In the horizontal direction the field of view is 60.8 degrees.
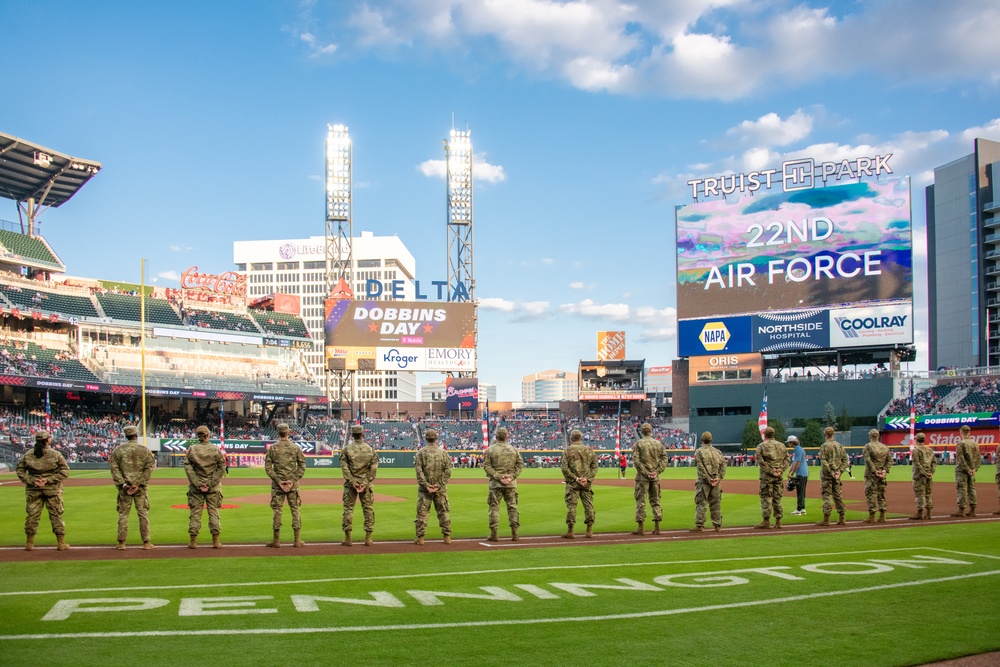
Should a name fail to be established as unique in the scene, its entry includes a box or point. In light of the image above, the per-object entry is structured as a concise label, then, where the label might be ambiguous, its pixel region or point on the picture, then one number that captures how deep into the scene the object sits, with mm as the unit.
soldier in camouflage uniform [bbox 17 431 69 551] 13633
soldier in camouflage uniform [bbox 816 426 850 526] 16781
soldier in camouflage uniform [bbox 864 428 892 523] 17469
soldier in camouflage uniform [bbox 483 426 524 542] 14547
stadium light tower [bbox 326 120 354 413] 78062
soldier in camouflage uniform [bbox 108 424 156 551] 13492
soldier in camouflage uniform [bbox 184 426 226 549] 13625
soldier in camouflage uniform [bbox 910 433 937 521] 18000
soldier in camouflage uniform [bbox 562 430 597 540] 14844
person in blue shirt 18844
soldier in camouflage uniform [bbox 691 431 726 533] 15750
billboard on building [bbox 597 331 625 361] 85375
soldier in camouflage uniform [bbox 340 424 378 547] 14133
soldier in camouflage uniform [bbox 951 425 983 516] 18250
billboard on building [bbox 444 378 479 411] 77188
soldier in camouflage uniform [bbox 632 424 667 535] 15445
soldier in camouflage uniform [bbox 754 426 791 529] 16391
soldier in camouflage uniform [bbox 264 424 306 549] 13891
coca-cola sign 76938
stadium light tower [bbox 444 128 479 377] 79062
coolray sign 61188
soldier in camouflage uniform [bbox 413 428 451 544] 14133
